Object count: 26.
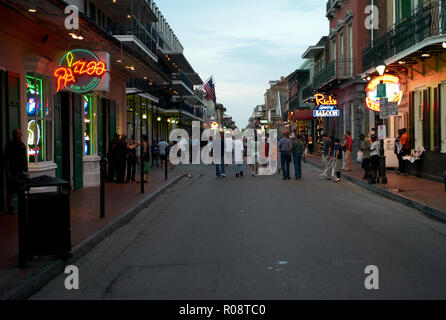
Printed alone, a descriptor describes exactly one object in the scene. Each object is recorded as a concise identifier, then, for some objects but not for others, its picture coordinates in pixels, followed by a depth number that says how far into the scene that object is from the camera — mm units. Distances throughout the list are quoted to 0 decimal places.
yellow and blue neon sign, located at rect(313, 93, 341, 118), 31625
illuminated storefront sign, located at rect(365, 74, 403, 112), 19000
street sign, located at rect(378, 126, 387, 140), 16844
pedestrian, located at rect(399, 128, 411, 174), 19594
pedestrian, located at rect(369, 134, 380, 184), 17344
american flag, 38250
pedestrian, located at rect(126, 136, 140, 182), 19234
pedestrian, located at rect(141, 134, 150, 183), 17780
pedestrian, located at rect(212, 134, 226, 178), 21766
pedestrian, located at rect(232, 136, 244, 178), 21828
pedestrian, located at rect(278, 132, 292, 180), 20031
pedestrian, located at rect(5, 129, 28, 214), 10867
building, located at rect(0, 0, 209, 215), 11312
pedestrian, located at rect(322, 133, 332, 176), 21906
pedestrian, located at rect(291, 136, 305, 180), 20200
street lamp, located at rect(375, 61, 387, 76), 17186
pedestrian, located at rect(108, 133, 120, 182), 18641
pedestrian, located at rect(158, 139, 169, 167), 28175
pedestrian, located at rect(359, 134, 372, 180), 19127
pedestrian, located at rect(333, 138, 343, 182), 19422
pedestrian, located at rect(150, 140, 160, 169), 29125
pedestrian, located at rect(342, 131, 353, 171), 23531
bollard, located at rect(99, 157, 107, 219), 10162
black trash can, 6711
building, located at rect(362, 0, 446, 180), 16328
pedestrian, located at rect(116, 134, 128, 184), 18625
